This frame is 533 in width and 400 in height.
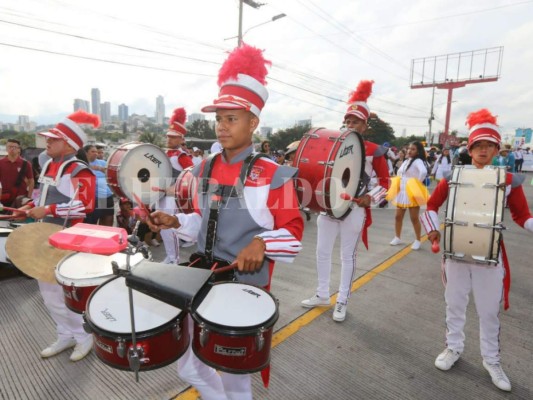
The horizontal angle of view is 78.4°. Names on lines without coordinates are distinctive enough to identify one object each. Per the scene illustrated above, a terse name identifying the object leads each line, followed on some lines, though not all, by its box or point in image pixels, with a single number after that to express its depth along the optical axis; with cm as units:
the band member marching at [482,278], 254
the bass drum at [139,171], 443
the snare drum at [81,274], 206
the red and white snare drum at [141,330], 142
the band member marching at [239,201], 183
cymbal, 235
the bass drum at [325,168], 277
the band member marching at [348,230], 345
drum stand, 129
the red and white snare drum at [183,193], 397
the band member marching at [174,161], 484
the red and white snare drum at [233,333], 141
